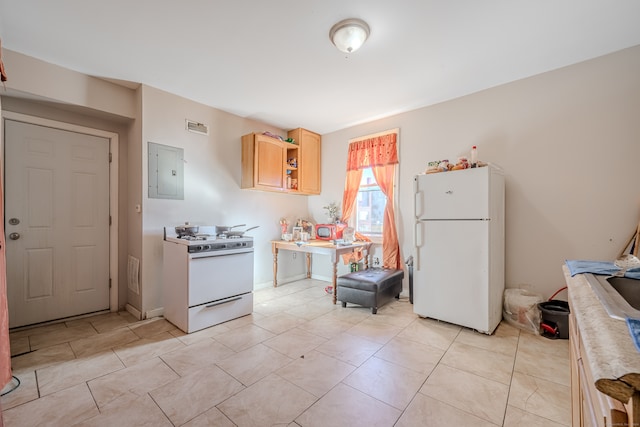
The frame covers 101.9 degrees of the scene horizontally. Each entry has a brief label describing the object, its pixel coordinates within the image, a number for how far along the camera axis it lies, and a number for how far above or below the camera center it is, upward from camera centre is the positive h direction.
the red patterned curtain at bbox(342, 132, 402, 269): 3.73 +0.66
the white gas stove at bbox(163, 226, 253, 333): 2.60 -0.70
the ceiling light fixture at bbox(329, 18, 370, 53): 1.97 +1.41
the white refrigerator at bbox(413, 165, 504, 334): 2.46 -0.34
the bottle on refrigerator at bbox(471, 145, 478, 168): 2.74 +0.63
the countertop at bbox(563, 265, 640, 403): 0.43 -0.28
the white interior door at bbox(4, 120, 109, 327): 2.64 -0.10
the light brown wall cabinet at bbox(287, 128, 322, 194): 4.38 +0.94
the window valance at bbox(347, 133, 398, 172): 3.75 +0.93
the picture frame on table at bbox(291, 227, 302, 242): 4.29 -0.33
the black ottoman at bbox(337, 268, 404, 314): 3.06 -0.91
